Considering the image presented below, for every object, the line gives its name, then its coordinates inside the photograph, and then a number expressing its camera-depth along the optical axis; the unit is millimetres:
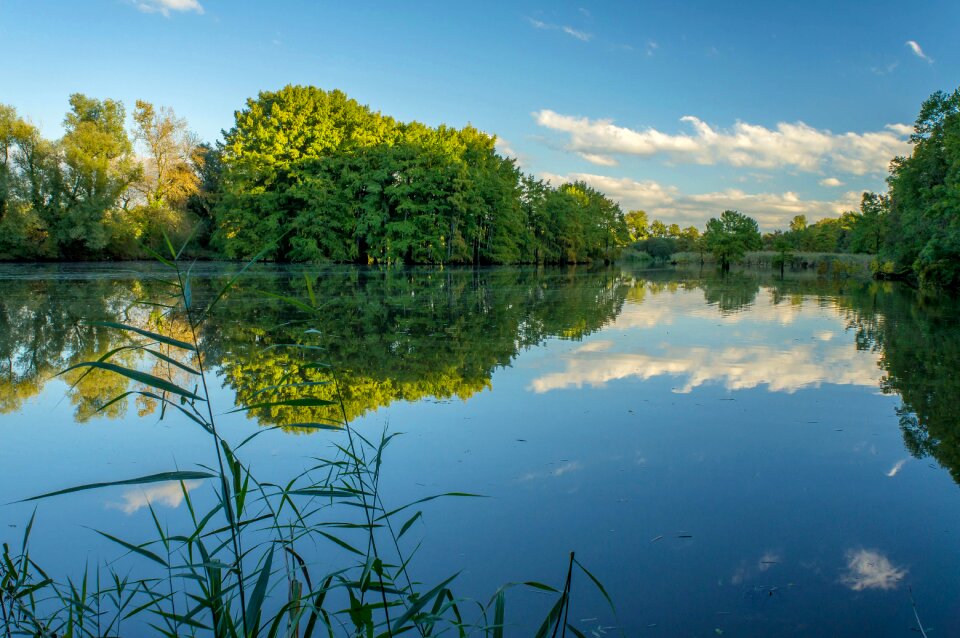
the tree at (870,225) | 38281
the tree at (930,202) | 18391
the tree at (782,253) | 45350
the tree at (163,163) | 37156
